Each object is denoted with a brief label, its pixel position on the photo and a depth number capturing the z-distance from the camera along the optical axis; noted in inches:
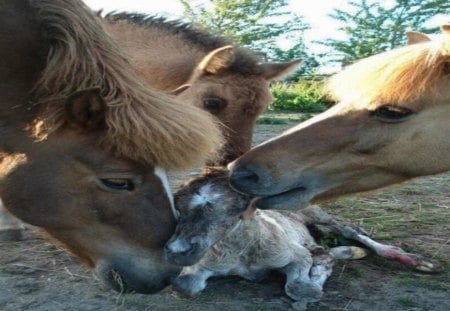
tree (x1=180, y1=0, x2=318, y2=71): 908.7
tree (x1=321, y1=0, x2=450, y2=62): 1142.3
